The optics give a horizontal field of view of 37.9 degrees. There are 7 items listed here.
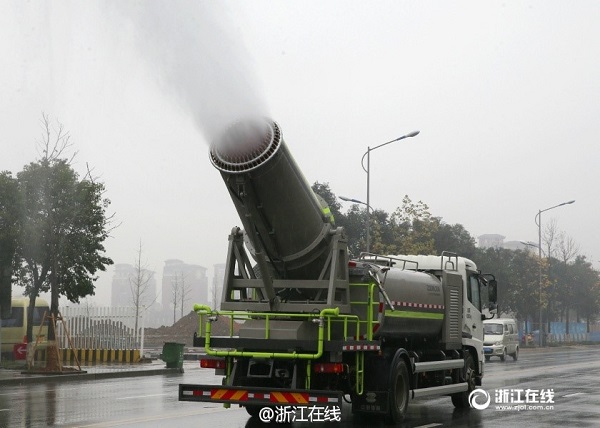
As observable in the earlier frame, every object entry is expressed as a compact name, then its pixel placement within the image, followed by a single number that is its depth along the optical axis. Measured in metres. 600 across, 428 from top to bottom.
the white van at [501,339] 40.25
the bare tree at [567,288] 80.75
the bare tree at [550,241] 74.58
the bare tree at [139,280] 53.47
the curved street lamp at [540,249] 62.59
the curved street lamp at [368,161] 34.58
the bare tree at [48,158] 29.05
